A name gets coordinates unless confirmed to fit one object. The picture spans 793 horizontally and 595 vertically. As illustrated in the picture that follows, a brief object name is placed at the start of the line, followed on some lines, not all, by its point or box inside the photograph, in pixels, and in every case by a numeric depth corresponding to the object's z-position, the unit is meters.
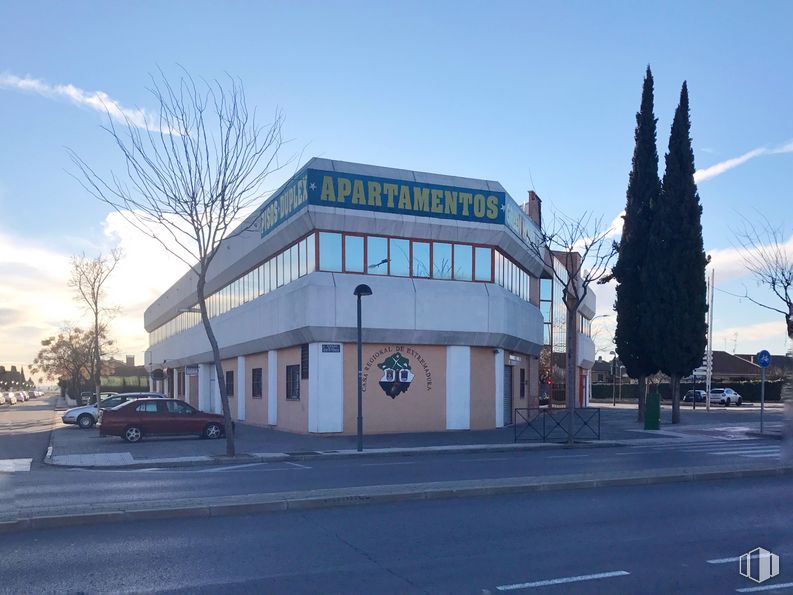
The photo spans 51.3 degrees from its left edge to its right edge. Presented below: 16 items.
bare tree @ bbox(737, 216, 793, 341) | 29.95
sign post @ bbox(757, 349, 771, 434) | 29.11
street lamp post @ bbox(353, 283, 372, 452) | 22.87
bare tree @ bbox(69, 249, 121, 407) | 45.88
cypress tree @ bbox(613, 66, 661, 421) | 35.62
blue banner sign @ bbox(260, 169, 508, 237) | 27.48
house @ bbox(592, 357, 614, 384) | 103.85
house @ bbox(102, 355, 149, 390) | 90.64
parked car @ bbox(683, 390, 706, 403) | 69.62
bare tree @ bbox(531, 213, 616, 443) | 25.14
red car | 26.63
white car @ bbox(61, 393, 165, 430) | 35.25
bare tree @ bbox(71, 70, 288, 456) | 22.53
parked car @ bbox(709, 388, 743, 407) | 67.25
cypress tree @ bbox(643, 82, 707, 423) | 33.72
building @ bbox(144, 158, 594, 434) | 27.89
